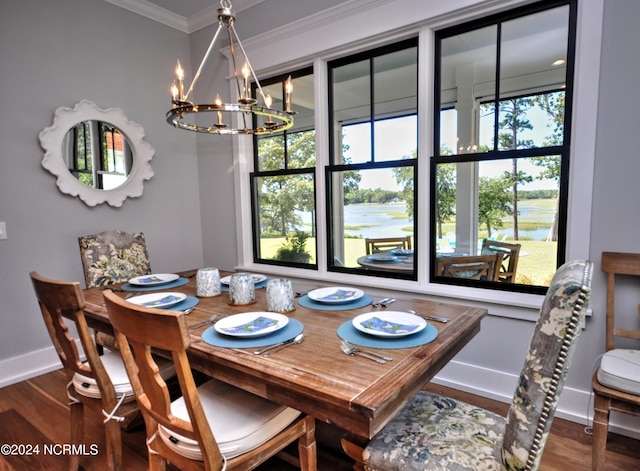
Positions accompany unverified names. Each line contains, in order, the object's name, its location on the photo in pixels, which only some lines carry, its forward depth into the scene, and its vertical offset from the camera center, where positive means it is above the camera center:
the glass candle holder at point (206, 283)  1.82 -0.40
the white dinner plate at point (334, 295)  1.66 -0.45
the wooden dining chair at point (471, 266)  2.37 -0.45
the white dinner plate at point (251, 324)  1.27 -0.45
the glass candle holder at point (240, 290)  1.66 -0.40
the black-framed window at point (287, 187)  3.02 +0.14
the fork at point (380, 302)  1.63 -0.47
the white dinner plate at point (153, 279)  2.04 -0.44
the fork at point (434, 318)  1.40 -0.47
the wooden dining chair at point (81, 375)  1.36 -0.72
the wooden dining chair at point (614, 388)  1.41 -0.77
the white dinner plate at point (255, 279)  2.03 -0.44
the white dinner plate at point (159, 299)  1.65 -0.45
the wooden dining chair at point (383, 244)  3.12 -0.39
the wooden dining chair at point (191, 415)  0.98 -0.73
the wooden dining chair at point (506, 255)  2.28 -0.37
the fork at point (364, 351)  1.09 -0.47
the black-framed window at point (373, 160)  2.64 +0.30
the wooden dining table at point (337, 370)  0.92 -0.48
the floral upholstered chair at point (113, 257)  2.35 -0.36
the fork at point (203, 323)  1.41 -0.48
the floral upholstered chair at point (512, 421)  0.79 -0.62
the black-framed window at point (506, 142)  2.05 +0.34
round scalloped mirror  2.70 +0.42
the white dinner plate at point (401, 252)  2.77 -0.41
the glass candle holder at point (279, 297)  1.56 -0.41
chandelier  1.51 +0.41
